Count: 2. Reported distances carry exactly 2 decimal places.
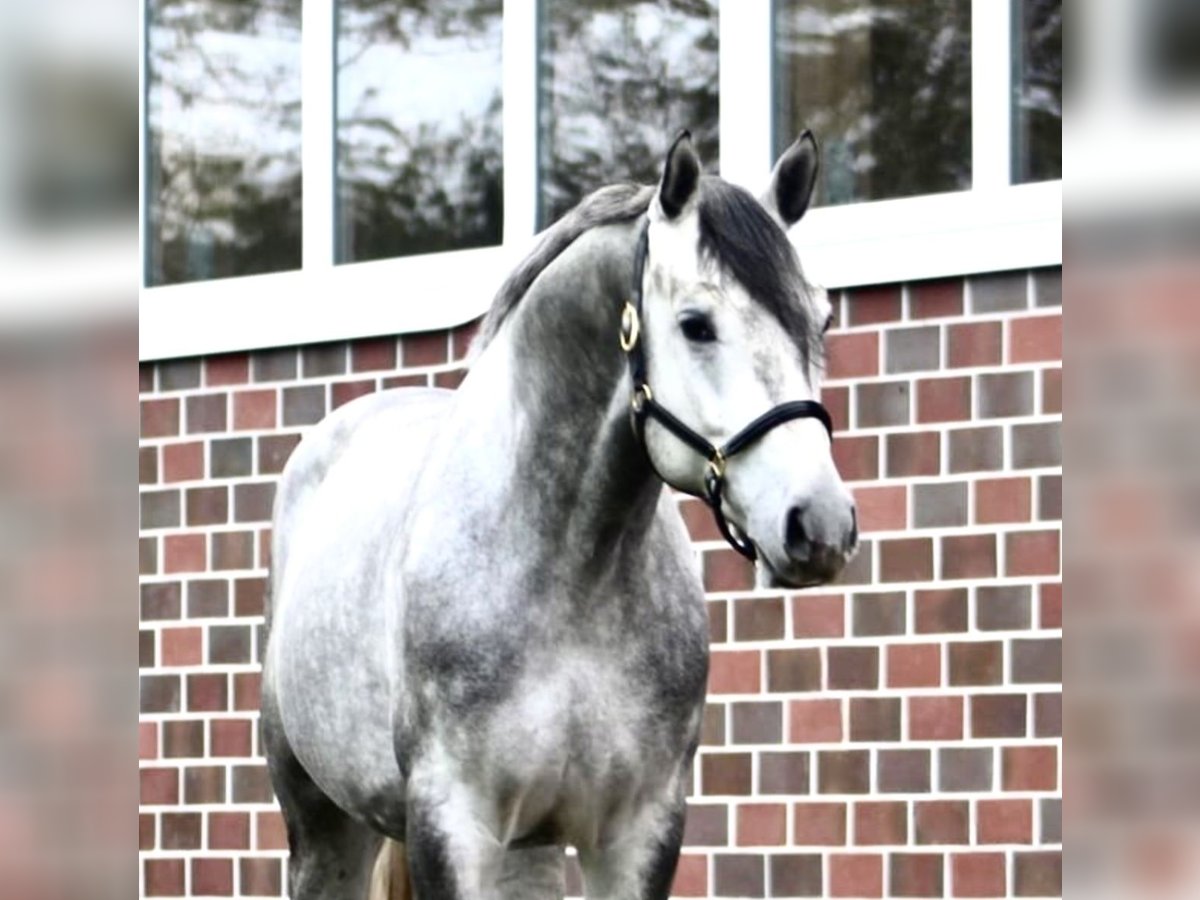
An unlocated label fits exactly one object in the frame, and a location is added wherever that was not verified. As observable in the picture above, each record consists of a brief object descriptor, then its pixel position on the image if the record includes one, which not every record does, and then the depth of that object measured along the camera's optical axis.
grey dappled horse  6.96
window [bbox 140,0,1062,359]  12.42
